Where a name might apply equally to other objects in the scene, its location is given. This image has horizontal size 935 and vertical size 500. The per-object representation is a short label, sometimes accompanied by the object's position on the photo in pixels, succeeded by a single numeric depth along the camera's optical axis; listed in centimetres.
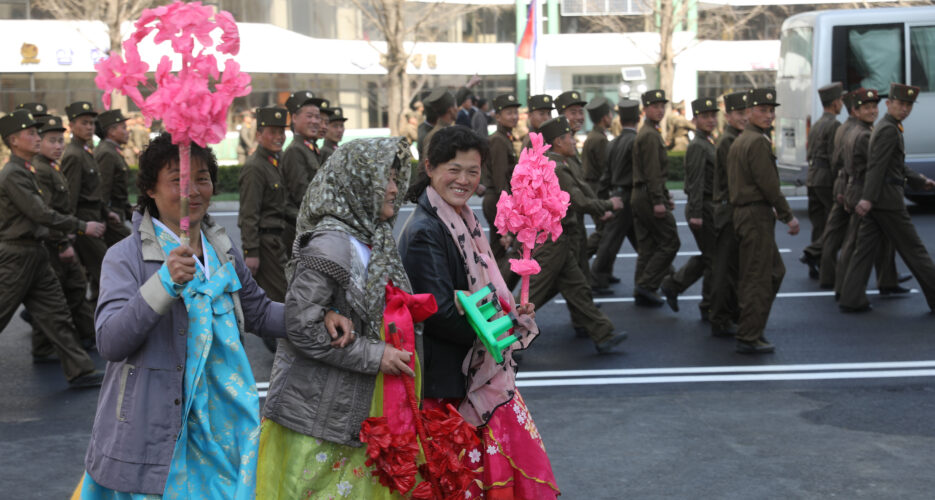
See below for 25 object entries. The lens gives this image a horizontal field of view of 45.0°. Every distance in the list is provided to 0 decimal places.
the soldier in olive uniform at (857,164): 1018
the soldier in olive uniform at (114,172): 966
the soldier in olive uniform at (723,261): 882
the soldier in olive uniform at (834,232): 1095
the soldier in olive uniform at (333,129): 1154
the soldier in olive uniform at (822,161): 1214
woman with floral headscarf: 360
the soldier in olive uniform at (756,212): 816
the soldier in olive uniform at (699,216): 970
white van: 1712
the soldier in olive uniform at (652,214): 1035
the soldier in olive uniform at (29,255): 771
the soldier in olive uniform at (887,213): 964
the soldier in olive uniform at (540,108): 1105
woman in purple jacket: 332
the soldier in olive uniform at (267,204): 827
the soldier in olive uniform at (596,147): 1165
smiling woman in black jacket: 409
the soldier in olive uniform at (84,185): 917
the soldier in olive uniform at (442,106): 1112
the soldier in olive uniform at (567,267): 832
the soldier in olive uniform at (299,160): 891
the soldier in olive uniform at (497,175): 969
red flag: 2567
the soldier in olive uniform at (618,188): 1097
